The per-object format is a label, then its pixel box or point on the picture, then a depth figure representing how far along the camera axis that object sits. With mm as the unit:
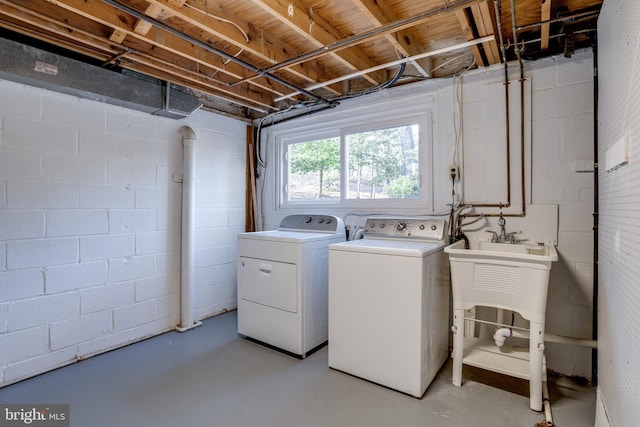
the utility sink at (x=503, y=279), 1735
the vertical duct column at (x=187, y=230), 3014
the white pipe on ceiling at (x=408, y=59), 1944
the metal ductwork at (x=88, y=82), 1971
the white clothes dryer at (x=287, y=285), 2449
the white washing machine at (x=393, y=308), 1916
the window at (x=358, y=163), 2730
